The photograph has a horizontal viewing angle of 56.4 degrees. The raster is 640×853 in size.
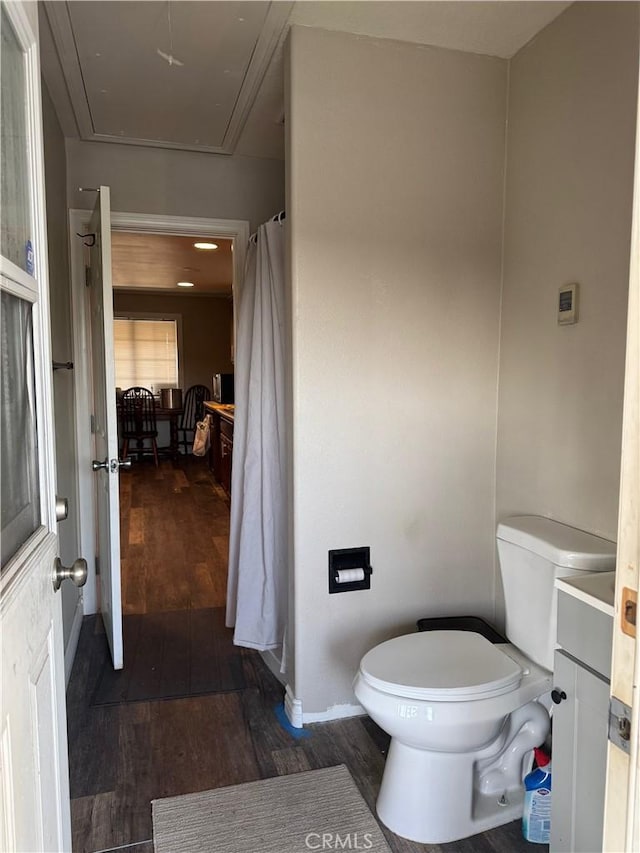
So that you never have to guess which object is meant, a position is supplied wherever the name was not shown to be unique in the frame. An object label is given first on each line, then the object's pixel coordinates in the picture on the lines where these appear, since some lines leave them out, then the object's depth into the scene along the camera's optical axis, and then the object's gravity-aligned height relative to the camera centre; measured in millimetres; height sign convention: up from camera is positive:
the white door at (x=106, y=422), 2383 -212
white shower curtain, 2455 -350
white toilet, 1587 -879
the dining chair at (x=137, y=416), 7535 -564
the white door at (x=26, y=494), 874 -216
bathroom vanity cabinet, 1226 -724
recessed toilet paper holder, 2143 -707
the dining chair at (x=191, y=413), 8453 -575
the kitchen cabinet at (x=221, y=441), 5395 -690
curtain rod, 2385 +622
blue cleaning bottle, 1632 -1195
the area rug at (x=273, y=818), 1619 -1274
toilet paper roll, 2137 -725
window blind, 8242 +268
